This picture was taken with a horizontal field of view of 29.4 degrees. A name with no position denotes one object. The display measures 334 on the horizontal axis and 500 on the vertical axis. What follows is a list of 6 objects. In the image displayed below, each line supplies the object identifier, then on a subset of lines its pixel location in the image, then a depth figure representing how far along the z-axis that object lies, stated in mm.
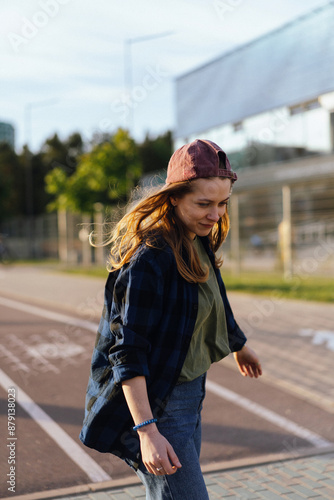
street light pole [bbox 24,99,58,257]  47531
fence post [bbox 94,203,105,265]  22109
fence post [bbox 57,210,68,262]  26859
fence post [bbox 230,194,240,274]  16391
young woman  2012
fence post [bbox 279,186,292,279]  14734
